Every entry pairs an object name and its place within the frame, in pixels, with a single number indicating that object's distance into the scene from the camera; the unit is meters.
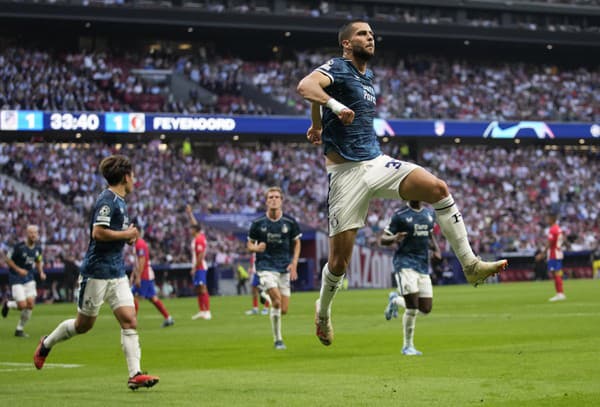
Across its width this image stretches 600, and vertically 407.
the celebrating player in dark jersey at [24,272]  24.27
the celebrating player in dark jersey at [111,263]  12.34
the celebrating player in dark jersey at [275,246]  19.59
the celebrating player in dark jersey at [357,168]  10.14
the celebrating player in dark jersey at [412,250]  17.62
